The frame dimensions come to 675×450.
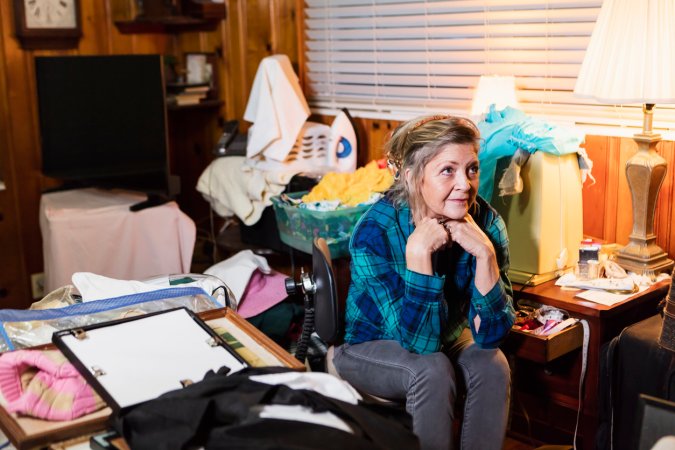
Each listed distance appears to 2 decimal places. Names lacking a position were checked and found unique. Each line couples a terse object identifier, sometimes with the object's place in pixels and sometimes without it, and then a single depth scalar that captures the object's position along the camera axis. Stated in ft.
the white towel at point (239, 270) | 8.96
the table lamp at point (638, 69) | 7.29
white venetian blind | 9.03
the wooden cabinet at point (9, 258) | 11.71
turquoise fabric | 7.98
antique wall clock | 11.21
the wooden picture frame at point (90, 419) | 4.57
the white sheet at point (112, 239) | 10.53
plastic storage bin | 9.05
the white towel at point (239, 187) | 10.87
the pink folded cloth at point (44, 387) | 4.76
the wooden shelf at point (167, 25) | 12.28
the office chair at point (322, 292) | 6.70
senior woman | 6.49
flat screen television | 11.03
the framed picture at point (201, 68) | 13.05
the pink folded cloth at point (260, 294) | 8.86
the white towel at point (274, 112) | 11.12
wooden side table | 7.62
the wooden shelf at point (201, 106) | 12.61
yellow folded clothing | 9.38
